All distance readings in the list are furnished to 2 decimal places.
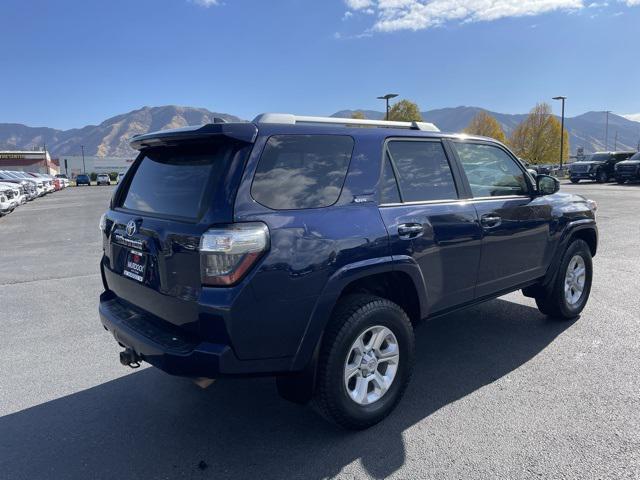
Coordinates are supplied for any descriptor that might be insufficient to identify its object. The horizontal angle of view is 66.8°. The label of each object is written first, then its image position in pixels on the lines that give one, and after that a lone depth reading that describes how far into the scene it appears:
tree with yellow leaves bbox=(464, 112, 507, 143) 68.69
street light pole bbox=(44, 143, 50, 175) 79.77
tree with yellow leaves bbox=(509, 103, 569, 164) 64.56
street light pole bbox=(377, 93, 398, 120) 27.38
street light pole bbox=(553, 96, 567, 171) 46.88
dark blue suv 2.54
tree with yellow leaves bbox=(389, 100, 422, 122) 52.62
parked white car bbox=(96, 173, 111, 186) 56.28
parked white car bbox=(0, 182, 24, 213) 17.16
